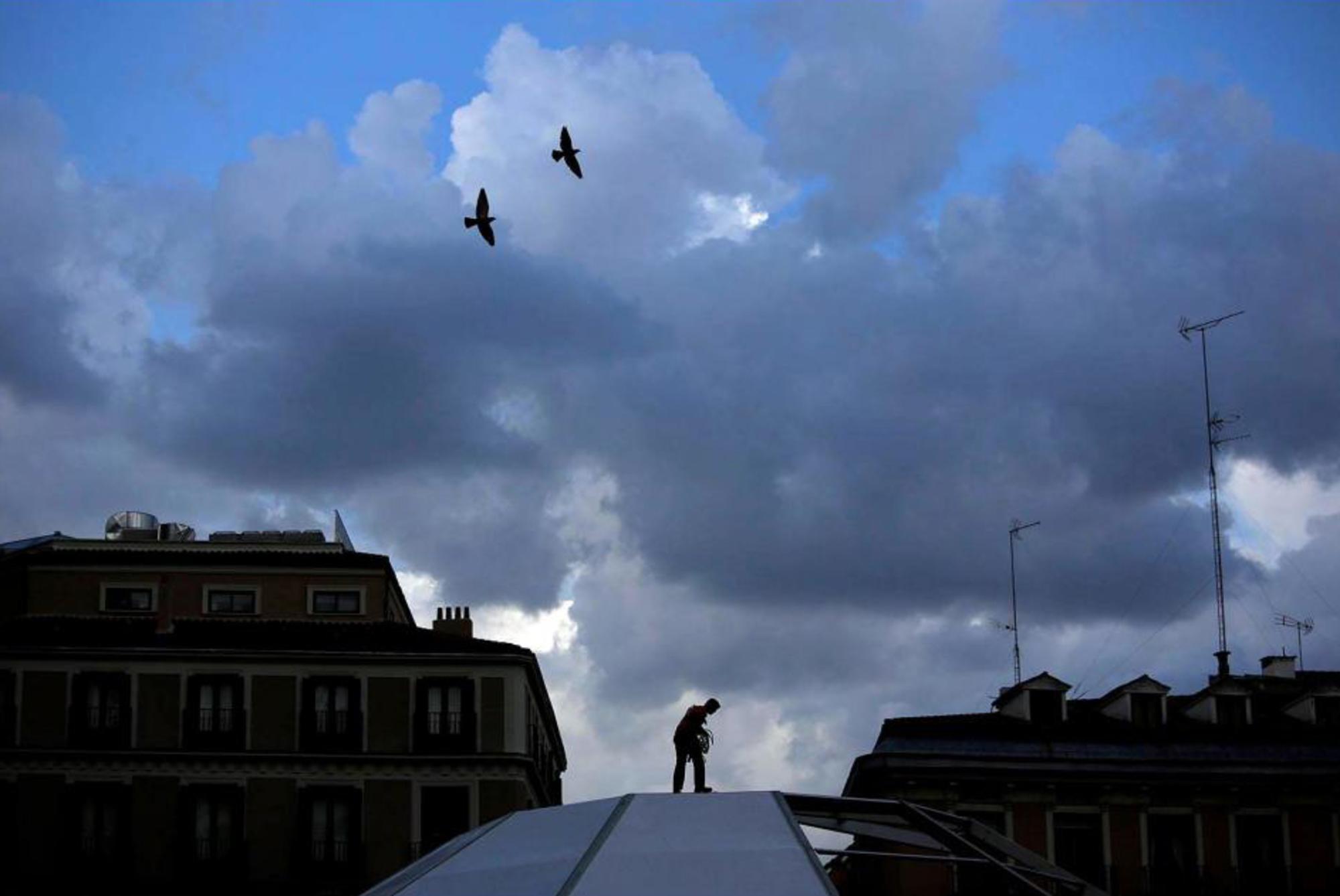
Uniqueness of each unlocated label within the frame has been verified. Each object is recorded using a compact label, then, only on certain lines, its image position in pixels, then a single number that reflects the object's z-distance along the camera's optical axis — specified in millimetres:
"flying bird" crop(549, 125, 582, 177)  59906
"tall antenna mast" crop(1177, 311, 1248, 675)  82312
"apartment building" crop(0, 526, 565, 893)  76125
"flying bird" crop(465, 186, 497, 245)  59938
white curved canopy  29094
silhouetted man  37750
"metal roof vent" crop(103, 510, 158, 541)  94188
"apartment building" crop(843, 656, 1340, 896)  70188
